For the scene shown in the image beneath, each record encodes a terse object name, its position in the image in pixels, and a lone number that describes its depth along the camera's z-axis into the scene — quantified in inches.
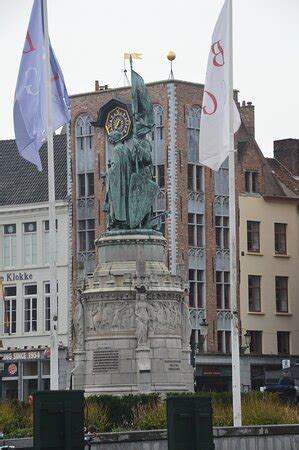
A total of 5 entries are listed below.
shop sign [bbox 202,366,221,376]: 3587.6
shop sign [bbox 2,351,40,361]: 3666.1
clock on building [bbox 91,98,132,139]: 3585.1
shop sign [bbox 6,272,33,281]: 3777.1
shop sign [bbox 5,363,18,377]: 3690.9
